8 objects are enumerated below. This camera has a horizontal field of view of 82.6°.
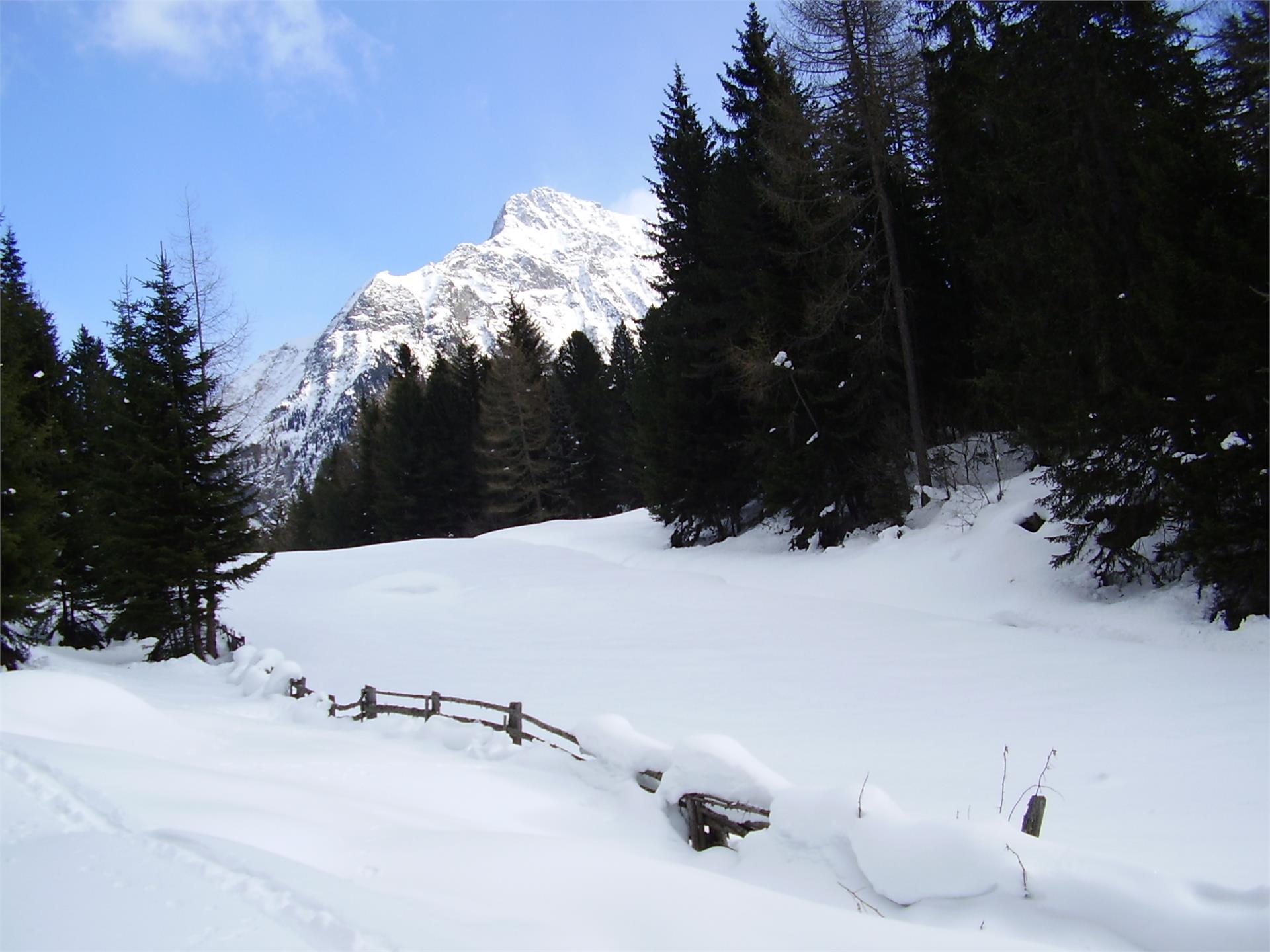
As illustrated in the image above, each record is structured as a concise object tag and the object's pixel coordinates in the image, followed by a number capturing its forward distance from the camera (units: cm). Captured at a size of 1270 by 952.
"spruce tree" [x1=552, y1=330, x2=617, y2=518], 4491
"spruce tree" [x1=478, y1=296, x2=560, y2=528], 4119
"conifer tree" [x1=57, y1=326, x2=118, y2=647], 1703
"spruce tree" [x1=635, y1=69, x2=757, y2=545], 2356
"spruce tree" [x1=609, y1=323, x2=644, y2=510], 4359
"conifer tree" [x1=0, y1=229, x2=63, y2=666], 1254
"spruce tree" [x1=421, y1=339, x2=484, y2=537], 4672
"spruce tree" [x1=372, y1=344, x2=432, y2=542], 4612
